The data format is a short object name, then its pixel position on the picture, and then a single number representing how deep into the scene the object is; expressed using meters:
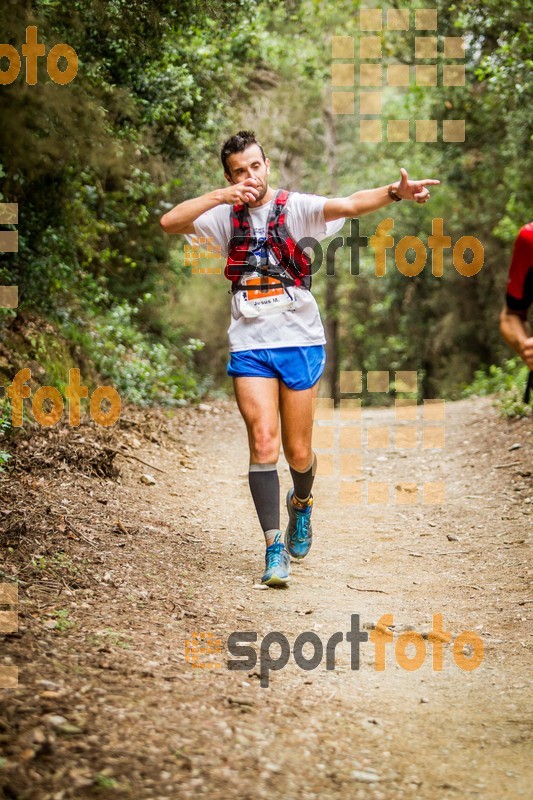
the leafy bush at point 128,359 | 10.20
